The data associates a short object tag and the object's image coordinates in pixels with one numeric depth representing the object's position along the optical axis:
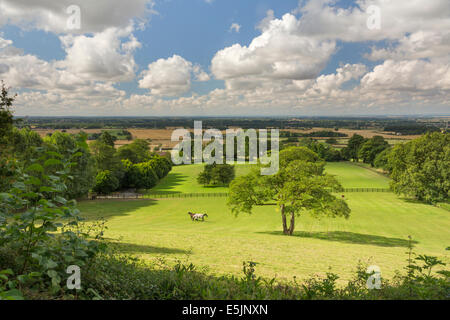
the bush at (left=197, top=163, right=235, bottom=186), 66.81
